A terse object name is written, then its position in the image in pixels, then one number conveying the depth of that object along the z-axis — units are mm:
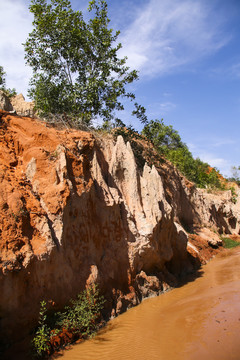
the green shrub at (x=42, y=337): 4859
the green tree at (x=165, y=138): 16375
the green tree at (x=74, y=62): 12656
